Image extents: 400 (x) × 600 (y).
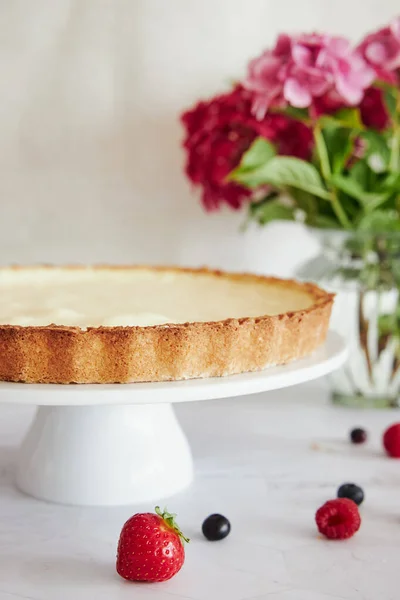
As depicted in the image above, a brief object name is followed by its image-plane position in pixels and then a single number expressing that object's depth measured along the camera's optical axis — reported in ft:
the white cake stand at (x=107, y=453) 2.53
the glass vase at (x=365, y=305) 3.10
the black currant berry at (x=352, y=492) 2.54
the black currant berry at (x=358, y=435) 2.92
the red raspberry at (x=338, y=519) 2.39
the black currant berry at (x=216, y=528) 2.36
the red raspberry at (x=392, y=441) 2.83
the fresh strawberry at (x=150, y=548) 2.17
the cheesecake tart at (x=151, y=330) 2.30
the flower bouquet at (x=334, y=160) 2.96
